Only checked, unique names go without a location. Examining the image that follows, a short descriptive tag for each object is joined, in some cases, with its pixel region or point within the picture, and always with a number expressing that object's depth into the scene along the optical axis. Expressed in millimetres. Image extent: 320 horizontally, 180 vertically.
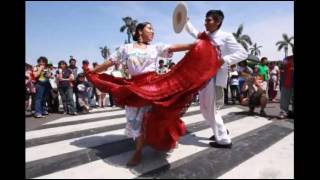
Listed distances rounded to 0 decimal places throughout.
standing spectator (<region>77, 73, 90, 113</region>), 6914
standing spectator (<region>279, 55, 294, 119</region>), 5630
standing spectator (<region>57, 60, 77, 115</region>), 6738
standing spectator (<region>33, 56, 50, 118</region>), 6234
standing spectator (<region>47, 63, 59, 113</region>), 7000
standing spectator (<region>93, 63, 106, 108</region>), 7916
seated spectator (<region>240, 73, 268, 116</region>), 5993
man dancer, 3432
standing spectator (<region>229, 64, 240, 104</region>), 8455
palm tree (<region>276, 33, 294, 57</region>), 53266
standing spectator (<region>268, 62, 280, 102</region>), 9054
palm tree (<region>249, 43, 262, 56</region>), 53911
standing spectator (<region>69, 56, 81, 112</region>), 7013
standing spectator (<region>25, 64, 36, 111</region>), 6703
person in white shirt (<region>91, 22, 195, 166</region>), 3100
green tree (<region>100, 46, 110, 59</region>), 45052
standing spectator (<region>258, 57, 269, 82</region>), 8180
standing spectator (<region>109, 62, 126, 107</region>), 6592
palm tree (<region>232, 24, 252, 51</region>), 39944
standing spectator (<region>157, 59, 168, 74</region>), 7689
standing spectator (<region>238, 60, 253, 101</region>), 7386
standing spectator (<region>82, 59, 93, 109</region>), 7710
